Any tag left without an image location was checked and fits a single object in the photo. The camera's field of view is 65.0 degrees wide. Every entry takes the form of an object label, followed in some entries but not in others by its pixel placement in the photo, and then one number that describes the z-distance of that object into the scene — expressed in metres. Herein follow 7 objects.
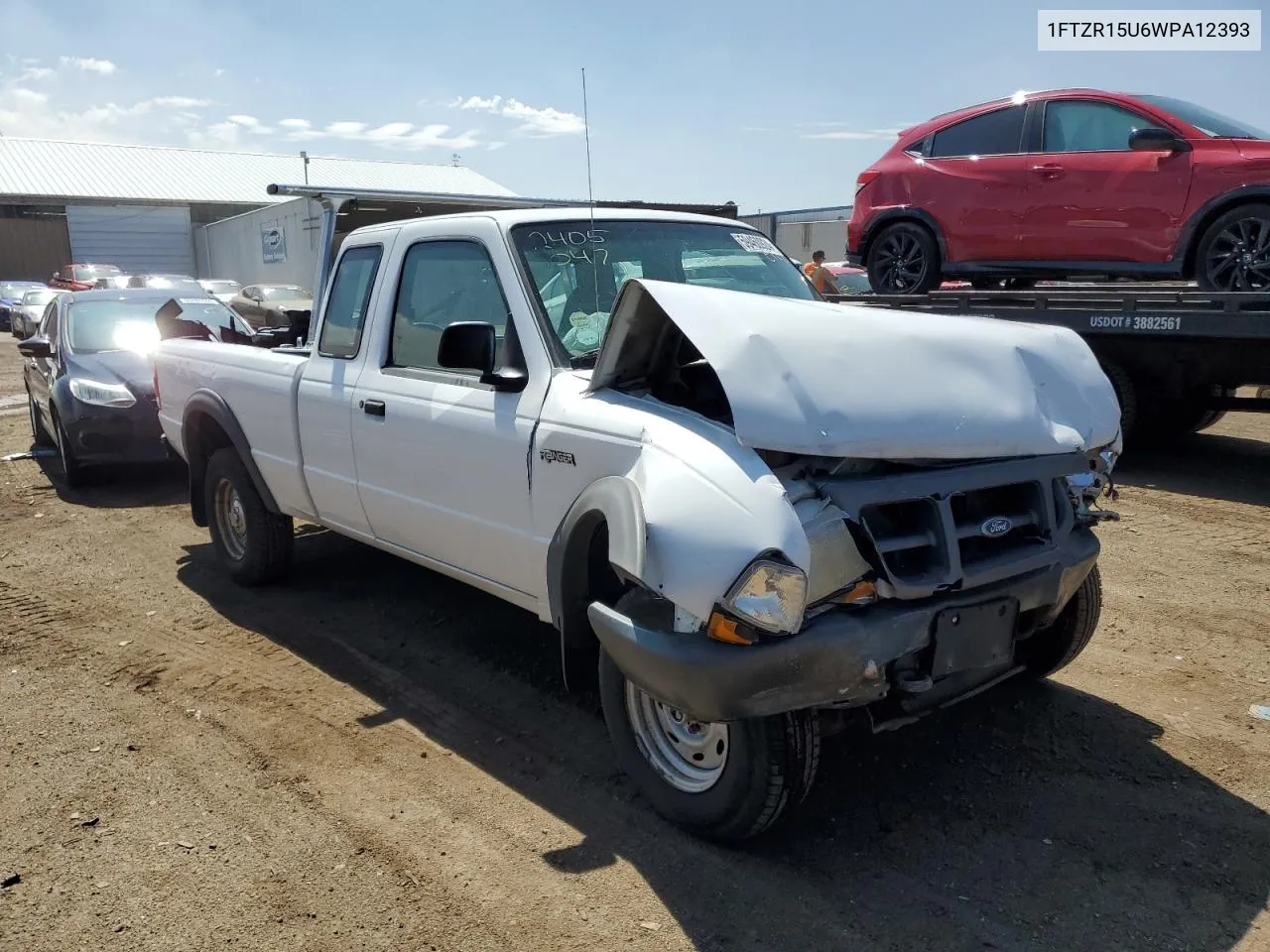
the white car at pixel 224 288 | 24.82
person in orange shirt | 12.50
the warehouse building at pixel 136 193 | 41.28
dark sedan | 8.34
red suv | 7.16
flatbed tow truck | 7.18
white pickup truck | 2.77
